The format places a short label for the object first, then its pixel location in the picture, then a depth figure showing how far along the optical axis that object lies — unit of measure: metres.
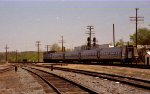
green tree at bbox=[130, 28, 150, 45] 130.41
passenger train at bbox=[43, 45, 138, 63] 55.31
